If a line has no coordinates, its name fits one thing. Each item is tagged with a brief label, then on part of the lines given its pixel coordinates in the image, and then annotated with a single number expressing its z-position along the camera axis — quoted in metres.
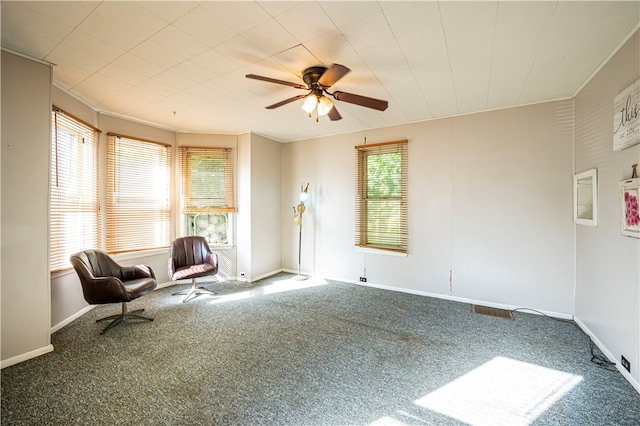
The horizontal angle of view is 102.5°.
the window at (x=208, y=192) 4.59
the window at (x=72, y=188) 2.91
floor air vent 3.27
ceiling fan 2.29
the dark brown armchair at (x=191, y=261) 3.80
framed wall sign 1.93
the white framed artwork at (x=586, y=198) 2.57
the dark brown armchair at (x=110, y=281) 2.76
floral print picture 1.92
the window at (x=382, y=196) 4.21
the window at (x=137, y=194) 3.82
